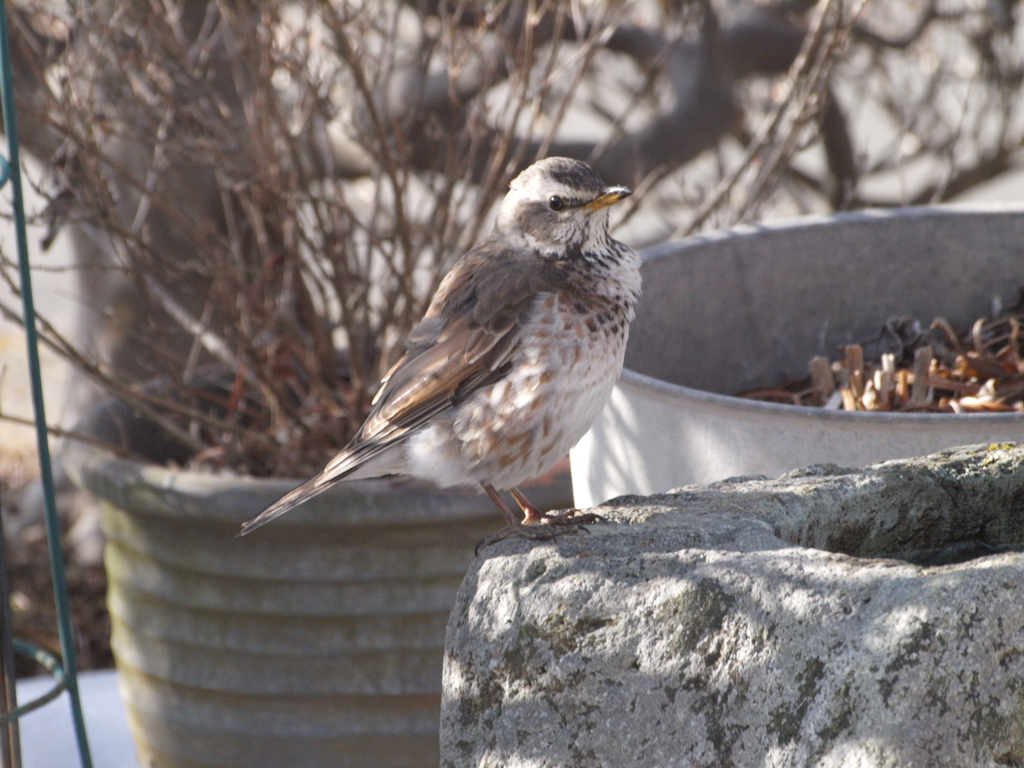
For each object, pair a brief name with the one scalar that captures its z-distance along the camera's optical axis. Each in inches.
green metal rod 220.2
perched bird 197.3
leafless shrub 298.8
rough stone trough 116.1
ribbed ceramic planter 294.2
